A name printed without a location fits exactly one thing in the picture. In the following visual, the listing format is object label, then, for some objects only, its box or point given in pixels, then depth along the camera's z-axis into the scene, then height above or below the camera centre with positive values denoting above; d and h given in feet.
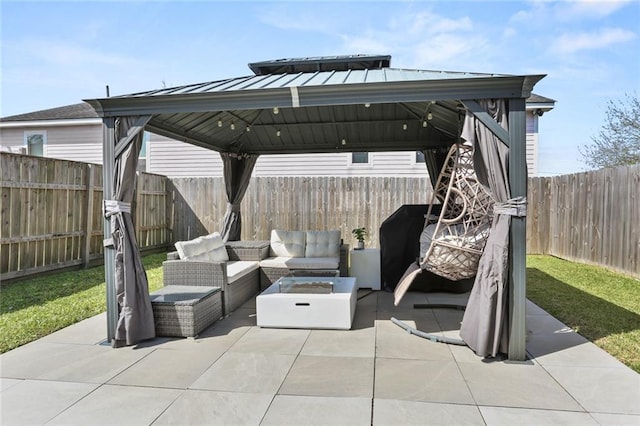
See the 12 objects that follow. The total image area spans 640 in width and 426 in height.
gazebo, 10.95 +2.13
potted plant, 21.15 -1.59
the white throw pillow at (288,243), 20.85 -1.92
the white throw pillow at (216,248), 18.29 -2.00
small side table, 20.15 -3.10
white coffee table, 13.56 -3.61
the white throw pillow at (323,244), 20.65 -1.94
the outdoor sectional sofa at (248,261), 15.26 -2.52
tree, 37.44 +7.61
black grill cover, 19.83 -1.72
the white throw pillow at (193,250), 16.42 -1.86
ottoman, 12.78 -3.56
